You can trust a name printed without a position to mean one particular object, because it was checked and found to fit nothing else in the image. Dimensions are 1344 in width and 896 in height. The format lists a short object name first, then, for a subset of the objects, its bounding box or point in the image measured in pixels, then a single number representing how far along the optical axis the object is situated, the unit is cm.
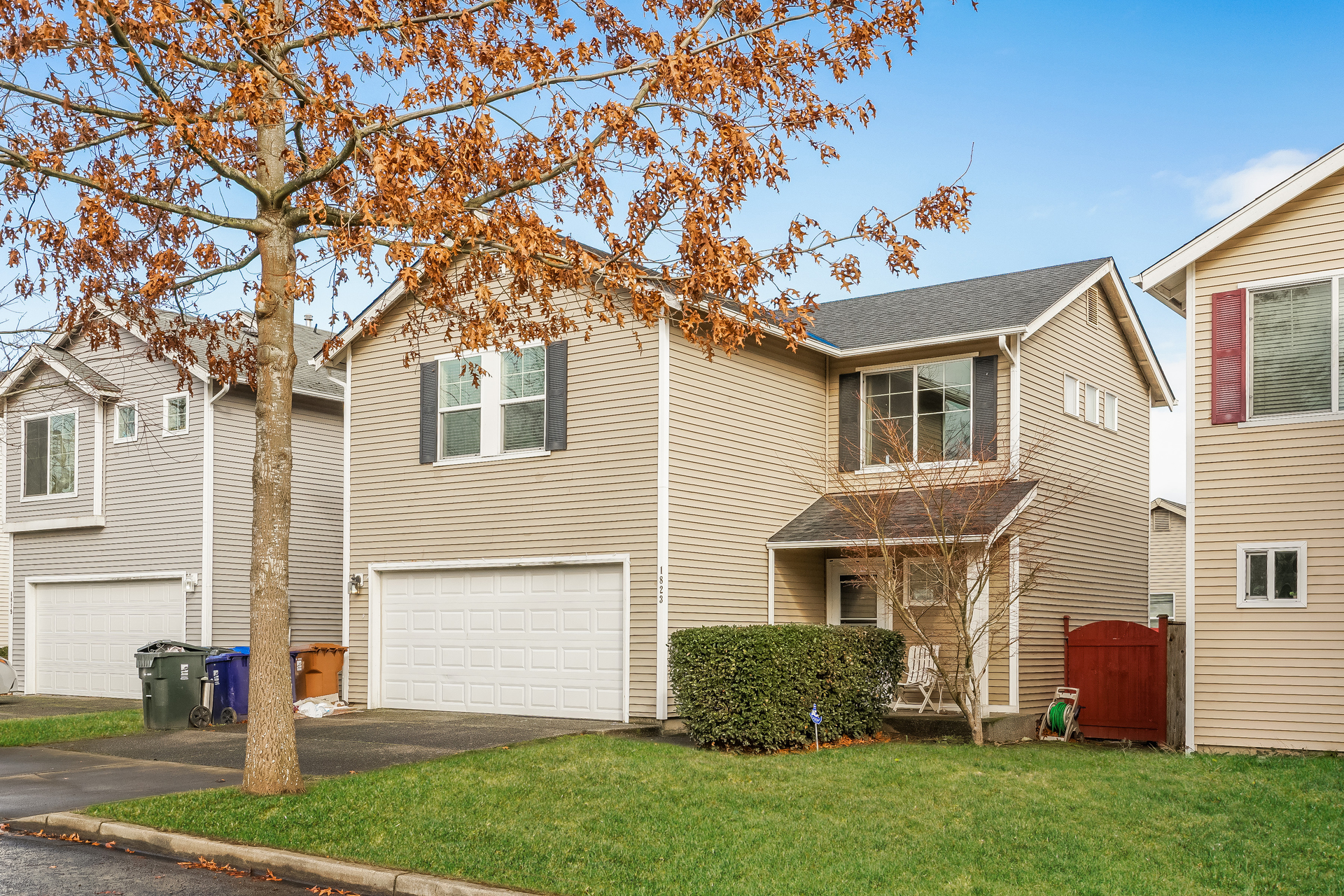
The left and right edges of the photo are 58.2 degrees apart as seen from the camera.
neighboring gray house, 2109
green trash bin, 1564
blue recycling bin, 1636
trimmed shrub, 1291
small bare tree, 1430
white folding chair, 1595
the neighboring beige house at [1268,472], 1284
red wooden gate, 1552
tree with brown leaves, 940
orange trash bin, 1795
